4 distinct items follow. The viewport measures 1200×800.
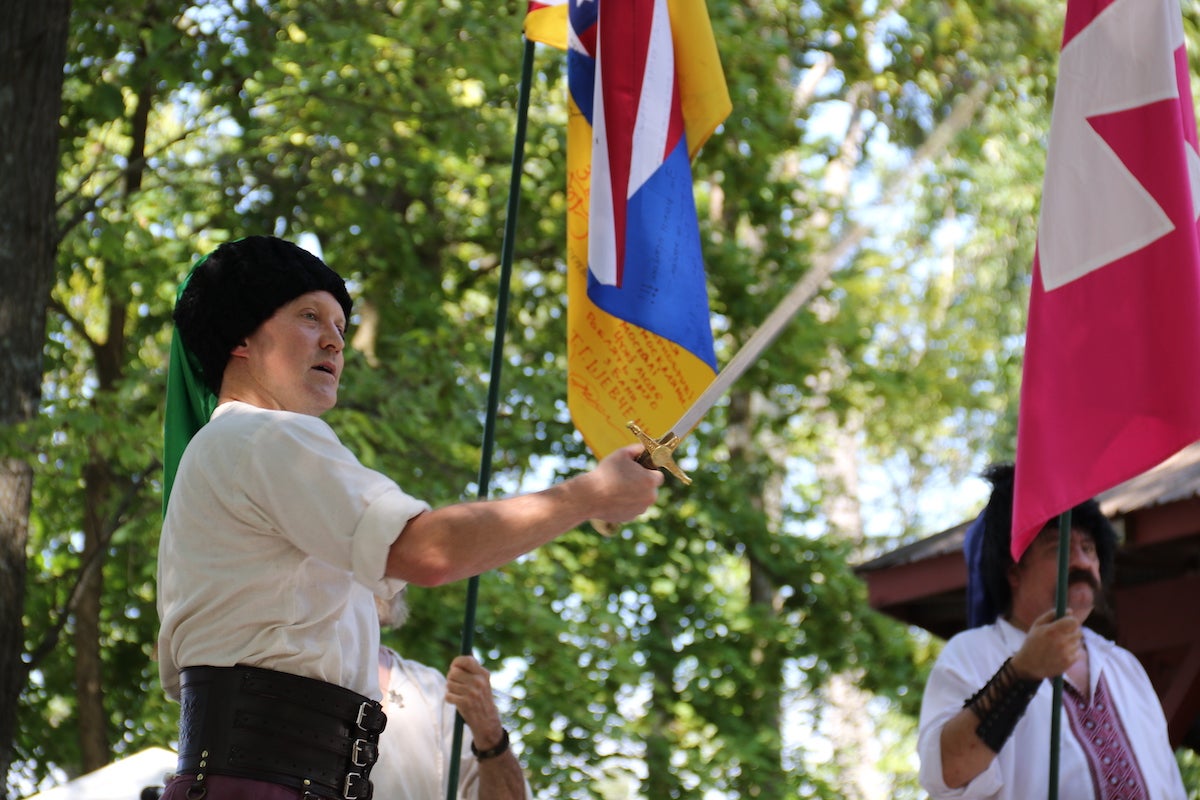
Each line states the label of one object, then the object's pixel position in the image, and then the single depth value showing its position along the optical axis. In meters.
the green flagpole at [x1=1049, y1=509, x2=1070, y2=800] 6.49
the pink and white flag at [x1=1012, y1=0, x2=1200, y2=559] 6.53
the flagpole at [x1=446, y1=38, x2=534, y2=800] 6.19
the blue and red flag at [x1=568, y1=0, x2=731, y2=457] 6.78
